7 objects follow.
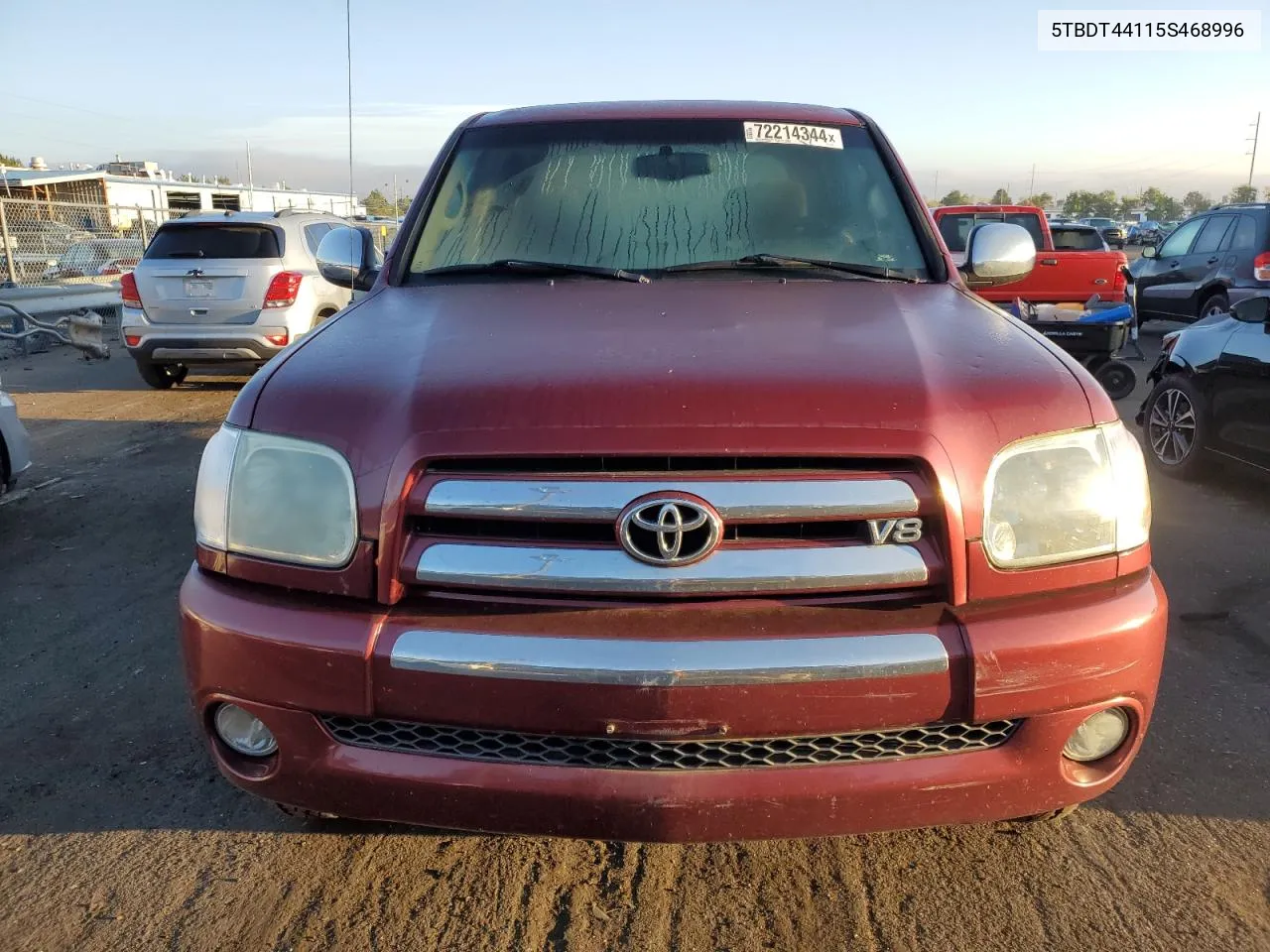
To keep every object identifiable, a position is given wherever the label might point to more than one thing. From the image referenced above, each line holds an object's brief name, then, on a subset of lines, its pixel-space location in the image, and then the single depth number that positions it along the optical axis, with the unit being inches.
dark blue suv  458.0
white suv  370.3
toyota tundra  73.1
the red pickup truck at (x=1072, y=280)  384.8
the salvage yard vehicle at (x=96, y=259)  705.0
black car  215.8
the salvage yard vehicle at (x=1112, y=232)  1353.3
